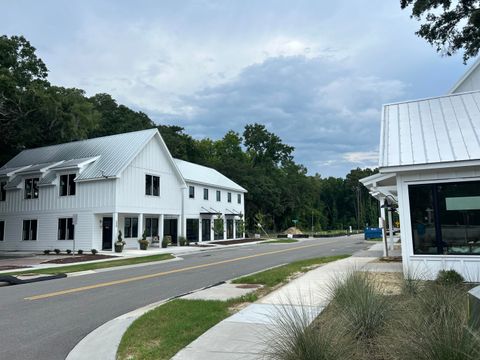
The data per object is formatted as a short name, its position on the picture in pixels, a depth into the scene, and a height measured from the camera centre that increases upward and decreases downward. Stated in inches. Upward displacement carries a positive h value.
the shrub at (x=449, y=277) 406.0 -57.9
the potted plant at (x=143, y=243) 1235.9 -46.2
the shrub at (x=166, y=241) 1337.4 -46.0
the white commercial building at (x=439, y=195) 437.7 +25.2
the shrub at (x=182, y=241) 1457.3 -50.9
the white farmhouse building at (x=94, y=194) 1202.0 +107.4
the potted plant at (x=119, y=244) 1128.8 -42.9
